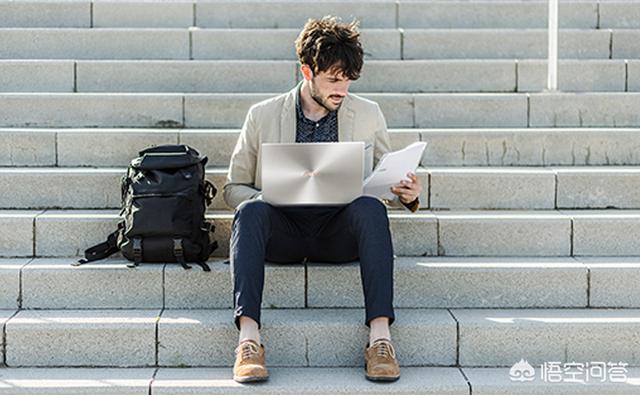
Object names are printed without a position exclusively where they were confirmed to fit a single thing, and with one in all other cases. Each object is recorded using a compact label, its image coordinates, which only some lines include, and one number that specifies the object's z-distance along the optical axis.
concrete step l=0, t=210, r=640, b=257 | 4.55
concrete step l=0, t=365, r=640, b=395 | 3.74
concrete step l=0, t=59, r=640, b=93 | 5.74
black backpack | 4.20
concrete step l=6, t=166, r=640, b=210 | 4.82
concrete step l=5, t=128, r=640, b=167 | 5.06
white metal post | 5.62
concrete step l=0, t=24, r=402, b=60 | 6.05
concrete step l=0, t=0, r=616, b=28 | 6.37
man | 3.81
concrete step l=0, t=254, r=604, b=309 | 4.25
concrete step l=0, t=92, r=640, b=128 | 5.39
